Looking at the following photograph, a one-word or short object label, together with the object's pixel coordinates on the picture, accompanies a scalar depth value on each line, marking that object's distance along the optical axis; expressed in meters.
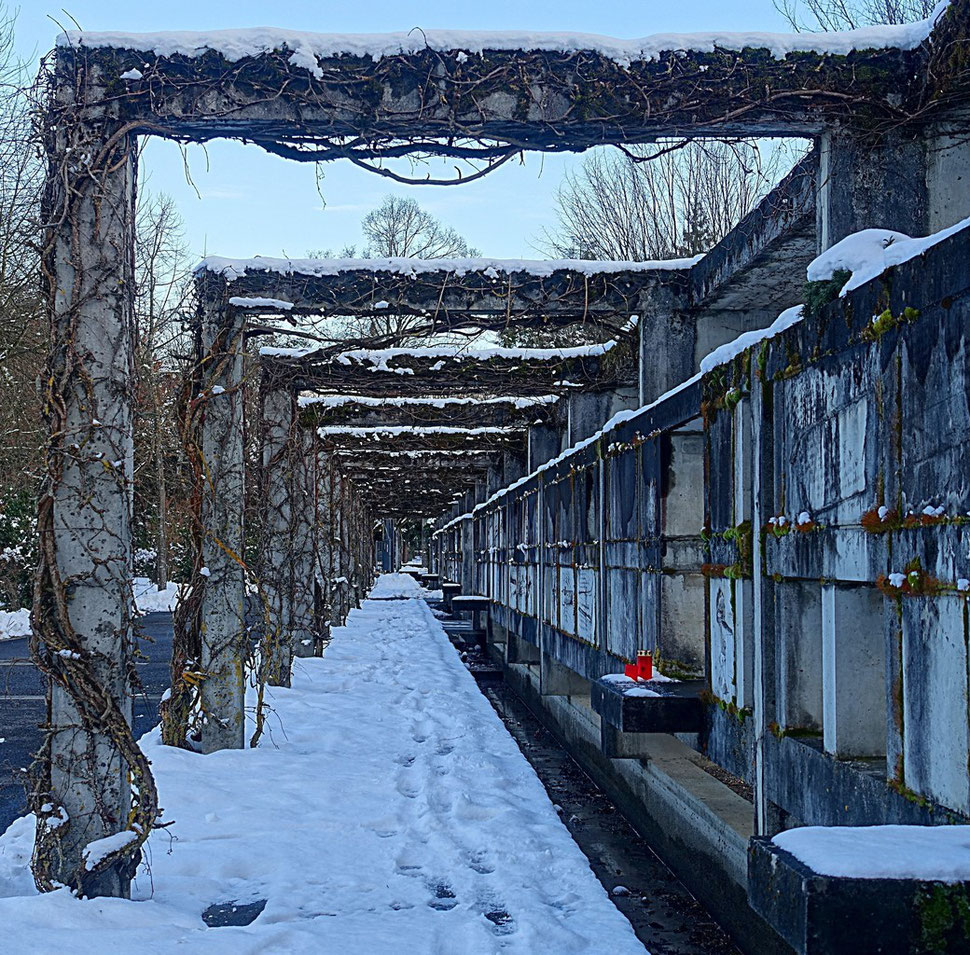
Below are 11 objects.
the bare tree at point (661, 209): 25.00
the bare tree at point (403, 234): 33.31
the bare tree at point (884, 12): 18.41
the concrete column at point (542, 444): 18.48
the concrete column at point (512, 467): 21.98
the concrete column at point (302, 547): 14.17
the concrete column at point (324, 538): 18.72
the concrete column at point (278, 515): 11.66
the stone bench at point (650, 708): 5.90
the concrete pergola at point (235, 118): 5.30
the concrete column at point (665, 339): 9.75
